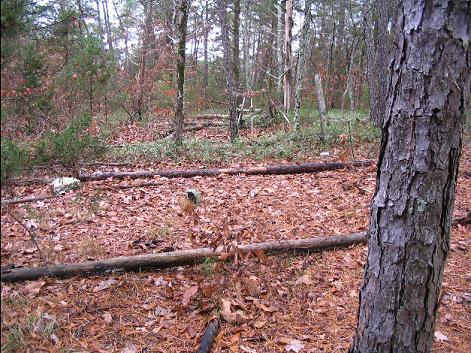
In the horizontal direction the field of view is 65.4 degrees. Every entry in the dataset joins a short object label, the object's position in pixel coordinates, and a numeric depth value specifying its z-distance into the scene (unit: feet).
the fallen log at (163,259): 11.96
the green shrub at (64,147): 16.34
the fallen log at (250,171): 25.68
